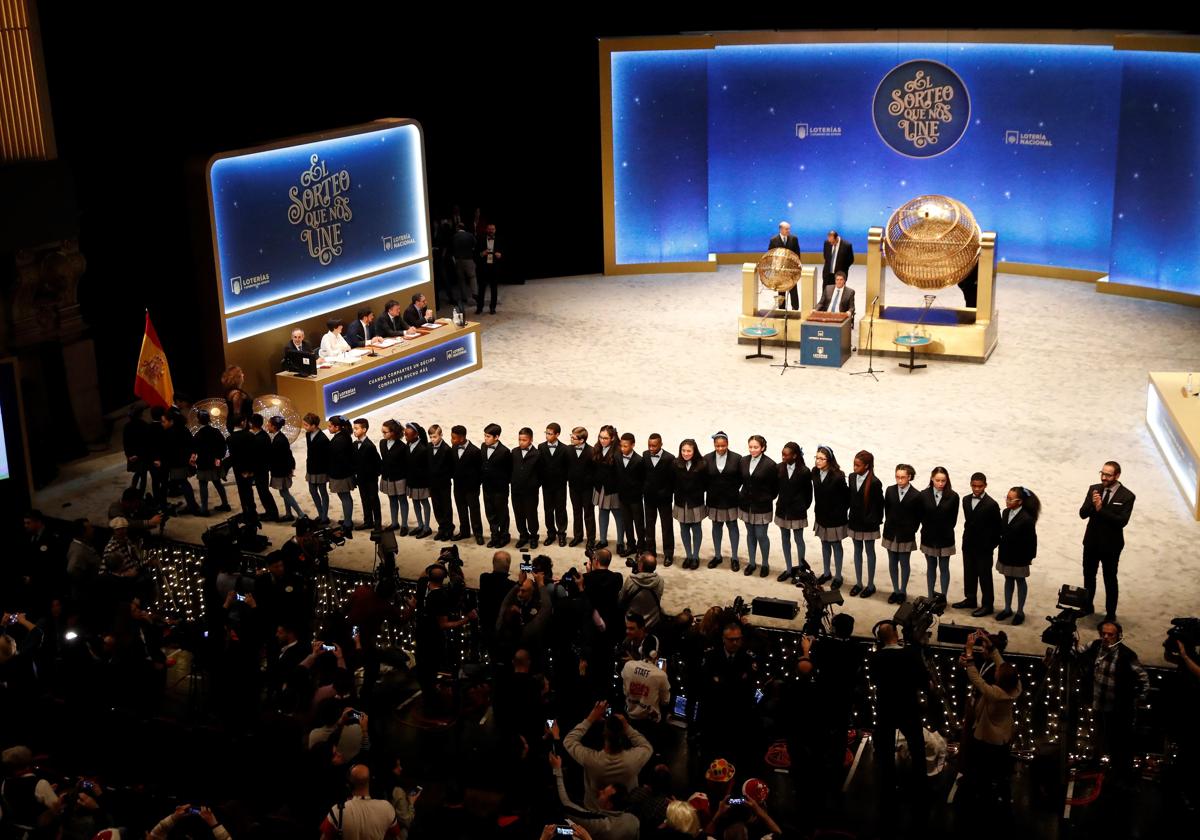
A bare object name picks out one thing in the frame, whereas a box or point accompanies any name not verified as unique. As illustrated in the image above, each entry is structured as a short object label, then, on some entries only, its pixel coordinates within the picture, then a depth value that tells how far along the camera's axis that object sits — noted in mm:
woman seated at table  19188
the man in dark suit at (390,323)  20031
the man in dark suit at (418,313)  20625
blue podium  20062
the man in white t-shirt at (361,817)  8812
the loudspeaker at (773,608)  12195
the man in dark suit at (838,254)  22344
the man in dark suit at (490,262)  23250
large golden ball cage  19641
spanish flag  16328
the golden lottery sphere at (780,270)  20594
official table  18625
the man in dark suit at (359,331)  19688
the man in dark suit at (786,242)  22016
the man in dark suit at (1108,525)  12523
